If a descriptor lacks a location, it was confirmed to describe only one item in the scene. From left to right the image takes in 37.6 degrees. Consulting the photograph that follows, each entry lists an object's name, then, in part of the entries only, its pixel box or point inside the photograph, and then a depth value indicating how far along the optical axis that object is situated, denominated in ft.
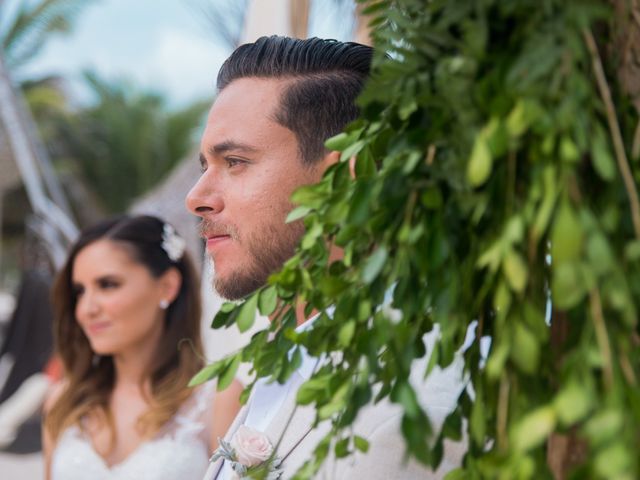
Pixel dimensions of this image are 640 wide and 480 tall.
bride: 12.48
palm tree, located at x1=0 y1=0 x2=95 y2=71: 65.36
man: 6.43
